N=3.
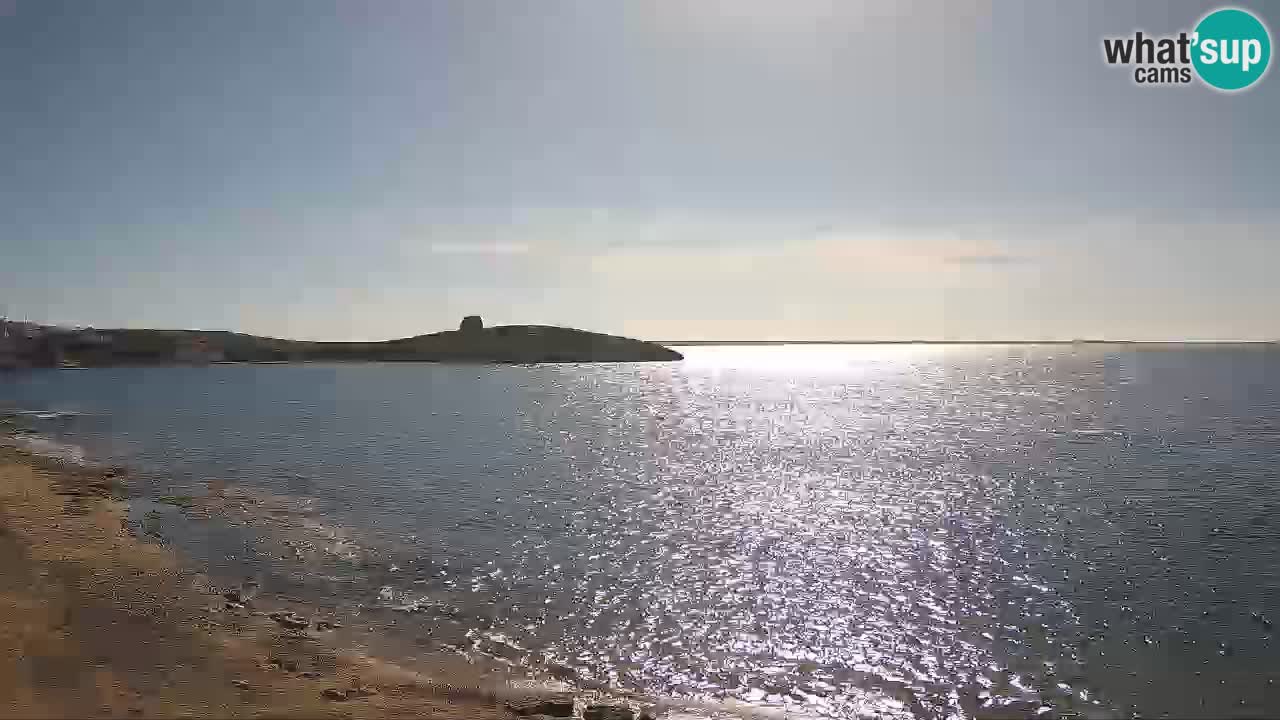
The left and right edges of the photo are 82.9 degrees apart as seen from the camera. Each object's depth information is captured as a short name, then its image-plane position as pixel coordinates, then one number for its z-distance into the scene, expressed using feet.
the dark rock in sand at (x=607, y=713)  47.26
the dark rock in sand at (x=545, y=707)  48.32
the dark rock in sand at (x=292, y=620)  64.13
